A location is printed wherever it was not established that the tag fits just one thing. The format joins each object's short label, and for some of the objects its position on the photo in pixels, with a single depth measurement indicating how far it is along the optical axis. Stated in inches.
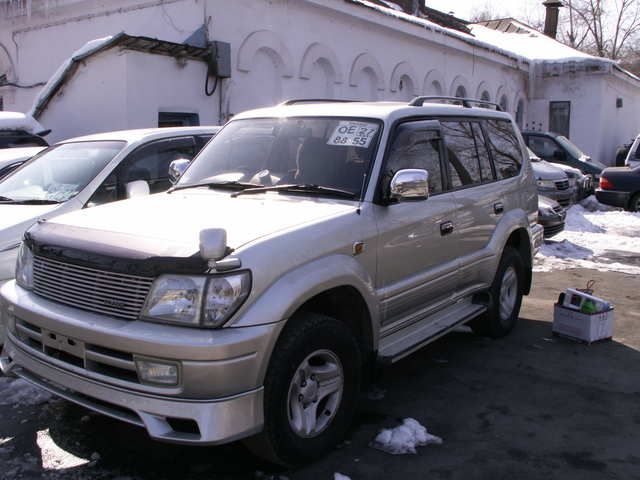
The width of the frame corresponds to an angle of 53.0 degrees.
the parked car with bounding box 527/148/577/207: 517.7
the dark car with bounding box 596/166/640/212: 531.5
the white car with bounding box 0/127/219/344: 203.8
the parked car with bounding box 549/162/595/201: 564.1
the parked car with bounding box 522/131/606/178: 637.9
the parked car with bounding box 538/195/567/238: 362.0
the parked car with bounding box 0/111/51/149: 358.3
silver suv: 113.9
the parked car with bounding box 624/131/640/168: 586.6
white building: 406.0
